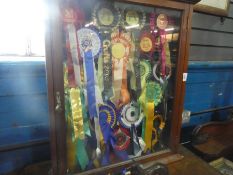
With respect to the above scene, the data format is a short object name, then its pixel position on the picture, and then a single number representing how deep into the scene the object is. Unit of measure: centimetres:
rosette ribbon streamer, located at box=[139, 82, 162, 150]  99
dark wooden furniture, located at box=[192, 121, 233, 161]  142
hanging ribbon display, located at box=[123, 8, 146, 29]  88
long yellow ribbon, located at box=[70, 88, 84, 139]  79
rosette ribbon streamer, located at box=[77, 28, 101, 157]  80
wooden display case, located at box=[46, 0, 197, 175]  74
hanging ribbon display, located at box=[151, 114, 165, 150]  106
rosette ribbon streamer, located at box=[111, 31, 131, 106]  88
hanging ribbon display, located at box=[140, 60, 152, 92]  97
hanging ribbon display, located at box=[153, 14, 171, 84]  95
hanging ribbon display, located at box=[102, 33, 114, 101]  86
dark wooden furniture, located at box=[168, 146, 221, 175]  91
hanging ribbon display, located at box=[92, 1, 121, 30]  81
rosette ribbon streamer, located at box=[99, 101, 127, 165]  91
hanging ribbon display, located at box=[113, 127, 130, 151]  97
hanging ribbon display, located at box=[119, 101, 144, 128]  97
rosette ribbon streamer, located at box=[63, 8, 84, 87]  74
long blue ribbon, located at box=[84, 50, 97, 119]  82
